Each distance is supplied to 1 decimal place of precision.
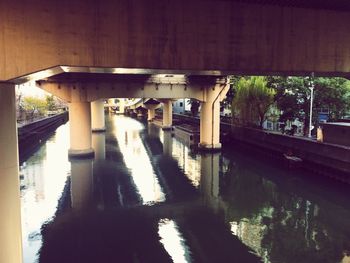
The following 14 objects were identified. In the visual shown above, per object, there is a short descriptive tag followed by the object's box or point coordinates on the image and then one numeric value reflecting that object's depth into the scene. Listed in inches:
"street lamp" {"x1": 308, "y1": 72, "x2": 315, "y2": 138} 1381.6
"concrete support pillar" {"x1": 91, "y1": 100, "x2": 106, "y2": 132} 2348.7
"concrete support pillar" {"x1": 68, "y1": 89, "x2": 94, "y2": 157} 1350.9
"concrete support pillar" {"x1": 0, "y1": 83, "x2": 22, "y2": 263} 333.4
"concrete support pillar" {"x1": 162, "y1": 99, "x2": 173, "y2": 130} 2586.1
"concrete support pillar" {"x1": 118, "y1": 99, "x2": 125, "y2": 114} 5856.3
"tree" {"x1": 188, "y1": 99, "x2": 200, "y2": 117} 2913.4
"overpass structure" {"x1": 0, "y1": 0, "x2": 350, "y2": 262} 339.0
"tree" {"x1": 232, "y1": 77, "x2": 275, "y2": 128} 1631.4
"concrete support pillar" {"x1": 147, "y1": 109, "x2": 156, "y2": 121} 3526.8
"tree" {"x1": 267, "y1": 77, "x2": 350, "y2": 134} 1475.1
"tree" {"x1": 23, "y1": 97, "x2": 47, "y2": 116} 2848.9
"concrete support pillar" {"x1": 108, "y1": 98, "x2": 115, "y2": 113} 6378.0
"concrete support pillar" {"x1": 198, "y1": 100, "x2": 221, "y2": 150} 1574.8
